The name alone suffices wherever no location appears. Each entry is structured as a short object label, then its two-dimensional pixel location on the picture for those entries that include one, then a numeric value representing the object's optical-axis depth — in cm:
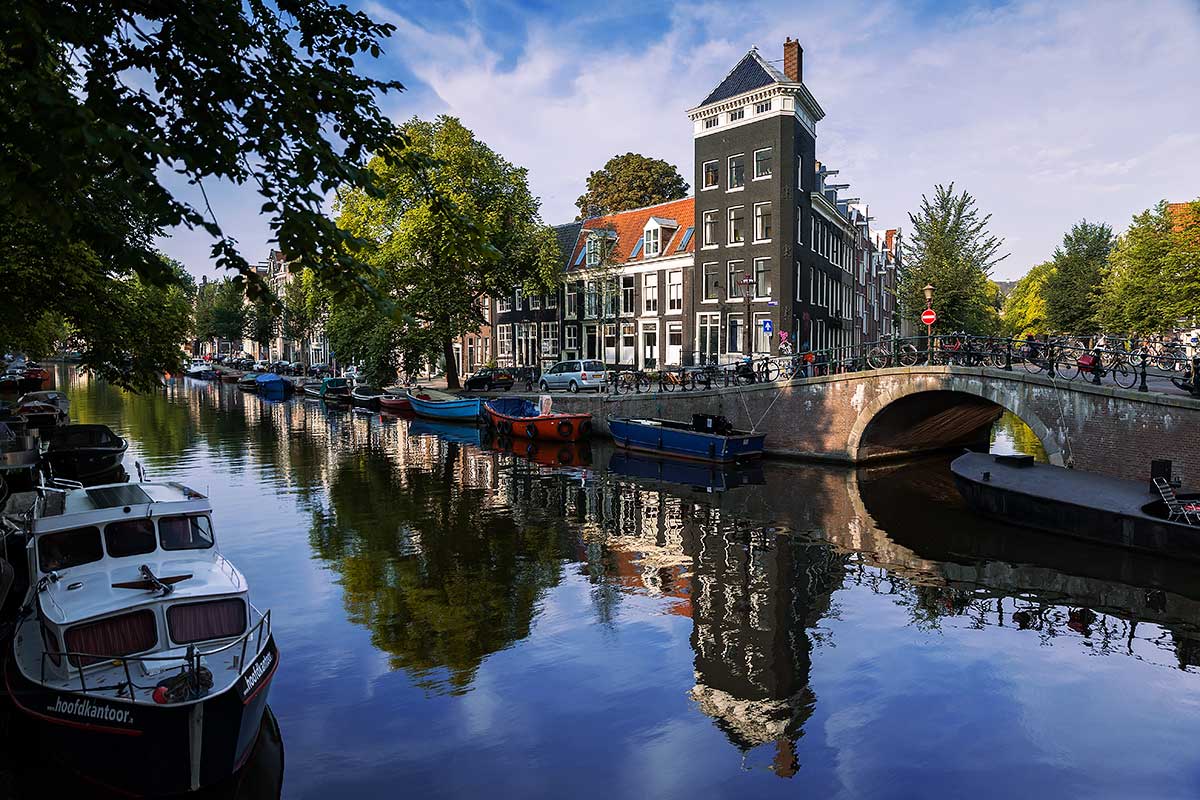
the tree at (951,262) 3972
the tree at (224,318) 11000
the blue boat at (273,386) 7062
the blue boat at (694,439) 2866
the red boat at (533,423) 3516
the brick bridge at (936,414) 1889
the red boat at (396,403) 5141
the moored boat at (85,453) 2241
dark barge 1541
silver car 4172
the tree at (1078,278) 6047
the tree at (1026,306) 8568
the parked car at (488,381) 4819
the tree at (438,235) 4222
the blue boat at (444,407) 4300
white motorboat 718
